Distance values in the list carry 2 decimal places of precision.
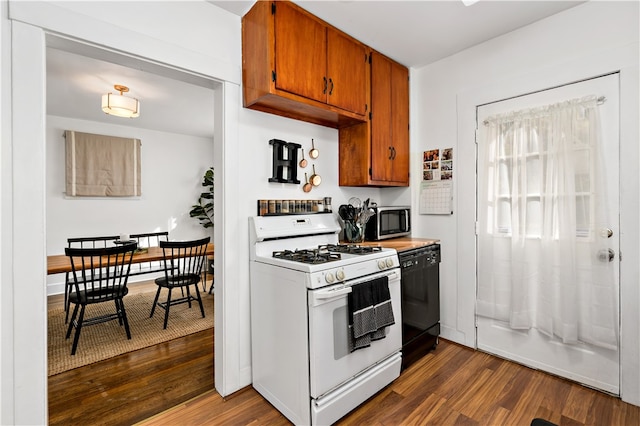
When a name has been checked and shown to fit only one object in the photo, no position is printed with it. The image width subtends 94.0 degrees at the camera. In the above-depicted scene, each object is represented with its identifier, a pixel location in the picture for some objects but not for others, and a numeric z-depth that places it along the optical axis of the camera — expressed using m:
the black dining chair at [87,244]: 3.38
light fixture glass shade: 3.18
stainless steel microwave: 2.71
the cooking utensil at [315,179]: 2.60
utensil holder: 2.69
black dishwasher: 2.37
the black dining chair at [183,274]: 3.38
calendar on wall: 2.86
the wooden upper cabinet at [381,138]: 2.67
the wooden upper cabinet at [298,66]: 1.94
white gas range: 1.70
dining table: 2.76
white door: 2.00
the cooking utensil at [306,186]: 2.58
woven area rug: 2.61
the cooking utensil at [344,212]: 2.76
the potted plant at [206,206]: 5.85
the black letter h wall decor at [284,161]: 2.33
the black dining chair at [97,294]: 2.70
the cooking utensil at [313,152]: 2.59
